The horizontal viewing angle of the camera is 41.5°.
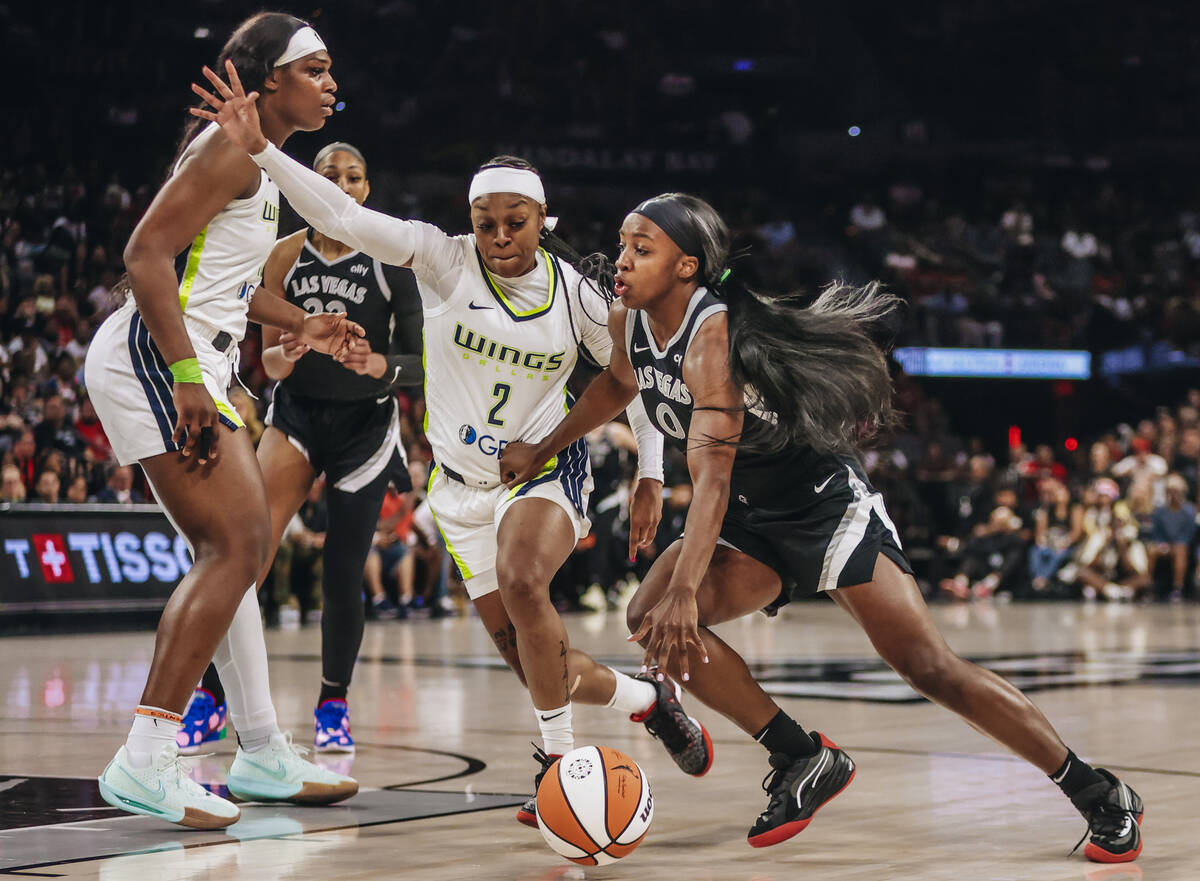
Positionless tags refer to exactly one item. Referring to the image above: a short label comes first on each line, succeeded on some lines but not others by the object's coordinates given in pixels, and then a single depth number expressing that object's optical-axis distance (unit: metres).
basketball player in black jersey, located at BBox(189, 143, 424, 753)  5.81
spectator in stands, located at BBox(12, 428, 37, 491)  12.29
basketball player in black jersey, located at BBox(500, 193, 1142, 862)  4.00
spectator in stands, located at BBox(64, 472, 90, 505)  12.08
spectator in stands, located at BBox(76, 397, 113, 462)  13.04
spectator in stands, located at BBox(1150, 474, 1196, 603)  17.06
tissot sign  11.47
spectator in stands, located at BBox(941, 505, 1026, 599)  18.06
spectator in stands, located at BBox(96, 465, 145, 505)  12.30
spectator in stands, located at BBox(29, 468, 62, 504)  11.97
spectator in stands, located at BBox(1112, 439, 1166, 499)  17.72
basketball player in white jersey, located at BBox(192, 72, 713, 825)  4.59
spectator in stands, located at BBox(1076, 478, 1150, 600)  17.47
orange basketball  3.79
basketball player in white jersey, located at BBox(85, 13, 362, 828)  4.14
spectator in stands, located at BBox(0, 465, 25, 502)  11.73
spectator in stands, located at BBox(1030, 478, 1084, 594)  17.97
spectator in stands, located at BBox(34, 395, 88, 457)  12.73
